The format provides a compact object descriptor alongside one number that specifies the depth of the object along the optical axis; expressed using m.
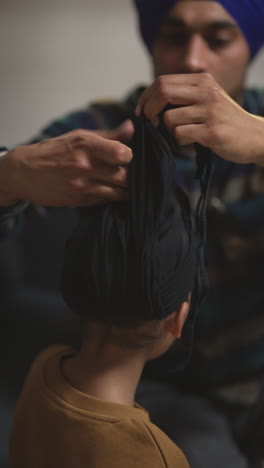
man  0.74
